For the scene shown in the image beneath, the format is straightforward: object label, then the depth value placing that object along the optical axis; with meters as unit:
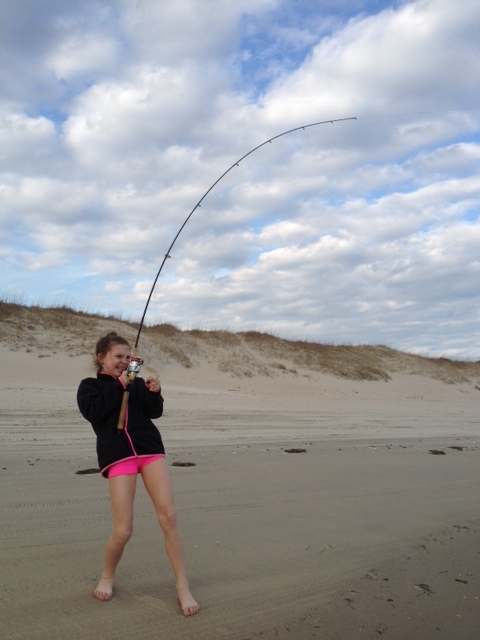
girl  3.41
